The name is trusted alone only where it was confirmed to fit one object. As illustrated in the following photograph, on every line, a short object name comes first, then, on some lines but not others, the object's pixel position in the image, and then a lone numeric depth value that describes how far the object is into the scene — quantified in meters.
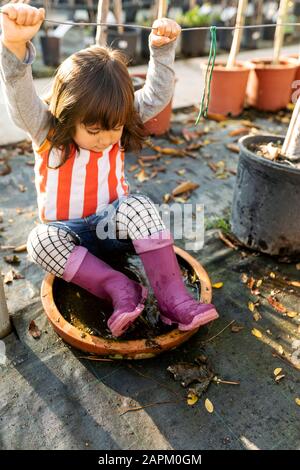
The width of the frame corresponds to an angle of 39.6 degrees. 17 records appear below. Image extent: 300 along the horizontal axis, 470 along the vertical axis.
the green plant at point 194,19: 6.08
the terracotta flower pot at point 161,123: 3.46
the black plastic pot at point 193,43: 6.41
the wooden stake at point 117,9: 3.33
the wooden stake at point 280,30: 3.40
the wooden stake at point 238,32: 3.45
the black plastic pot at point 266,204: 2.02
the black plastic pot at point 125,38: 5.43
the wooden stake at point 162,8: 2.99
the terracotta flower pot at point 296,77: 3.88
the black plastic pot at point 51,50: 5.36
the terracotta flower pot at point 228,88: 3.93
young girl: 1.40
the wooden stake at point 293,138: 2.00
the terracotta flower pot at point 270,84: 4.14
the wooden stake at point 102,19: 2.62
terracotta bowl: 1.48
